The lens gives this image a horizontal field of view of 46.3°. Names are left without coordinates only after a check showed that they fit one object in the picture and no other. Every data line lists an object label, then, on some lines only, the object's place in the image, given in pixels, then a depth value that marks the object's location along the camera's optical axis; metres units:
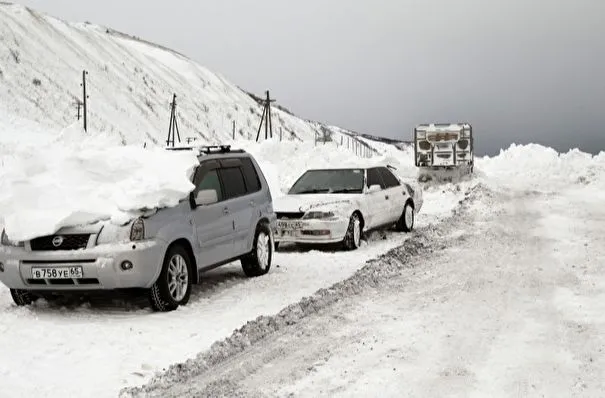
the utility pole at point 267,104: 45.45
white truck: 31.52
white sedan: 11.95
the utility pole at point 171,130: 49.92
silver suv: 7.17
